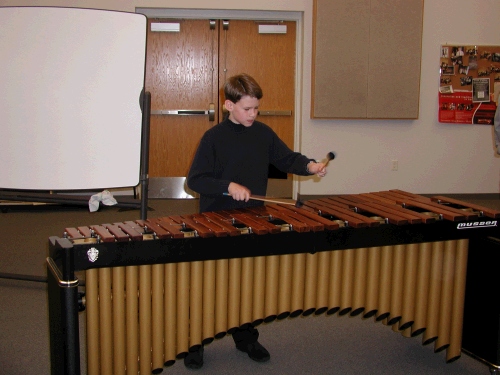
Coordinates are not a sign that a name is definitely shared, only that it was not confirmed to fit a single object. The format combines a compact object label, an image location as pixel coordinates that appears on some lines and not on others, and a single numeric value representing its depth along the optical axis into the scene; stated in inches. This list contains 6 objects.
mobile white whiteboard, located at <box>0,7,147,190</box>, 112.2
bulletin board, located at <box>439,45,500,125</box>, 282.2
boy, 111.8
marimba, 87.4
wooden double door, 277.1
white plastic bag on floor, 115.8
